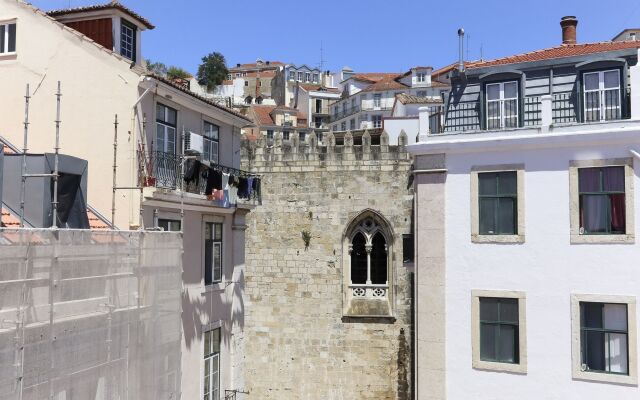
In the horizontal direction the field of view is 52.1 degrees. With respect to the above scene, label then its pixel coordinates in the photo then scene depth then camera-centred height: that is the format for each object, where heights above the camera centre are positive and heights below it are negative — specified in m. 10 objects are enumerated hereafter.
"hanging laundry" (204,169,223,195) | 15.31 +1.31
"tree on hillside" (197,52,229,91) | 87.25 +22.14
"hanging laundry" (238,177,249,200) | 17.25 +1.29
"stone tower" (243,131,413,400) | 24.69 -1.39
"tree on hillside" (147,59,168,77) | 71.06 +18.85
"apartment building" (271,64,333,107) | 82.88 +20.94
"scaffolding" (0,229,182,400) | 8.35 -1.20
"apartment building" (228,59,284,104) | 83.50 +22.13
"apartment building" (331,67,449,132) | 68.88 +15.29
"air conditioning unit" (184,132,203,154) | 14.50 +2.13
